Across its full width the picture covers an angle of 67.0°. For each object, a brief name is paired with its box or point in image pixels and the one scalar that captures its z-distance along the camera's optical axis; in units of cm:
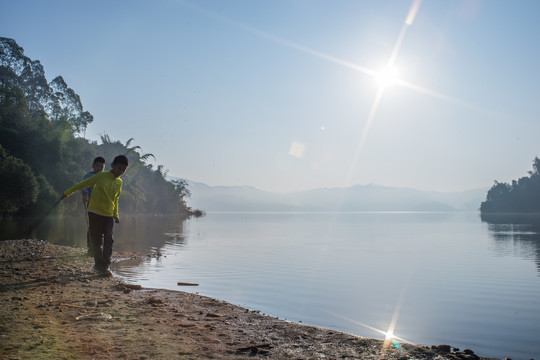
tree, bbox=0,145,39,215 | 3694
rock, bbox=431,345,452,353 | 595
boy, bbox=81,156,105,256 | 1079
